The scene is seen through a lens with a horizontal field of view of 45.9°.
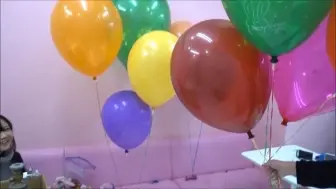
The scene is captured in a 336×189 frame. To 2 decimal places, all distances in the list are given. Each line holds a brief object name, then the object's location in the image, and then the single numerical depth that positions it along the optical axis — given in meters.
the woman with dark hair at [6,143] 2.24
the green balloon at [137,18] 2.37
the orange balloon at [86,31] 2.06
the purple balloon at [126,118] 2.37
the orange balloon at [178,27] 2.56
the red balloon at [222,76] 1.42
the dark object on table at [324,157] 2.49
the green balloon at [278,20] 1.23
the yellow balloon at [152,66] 2.09
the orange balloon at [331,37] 1.30
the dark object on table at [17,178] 1.14
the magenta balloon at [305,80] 1.46
